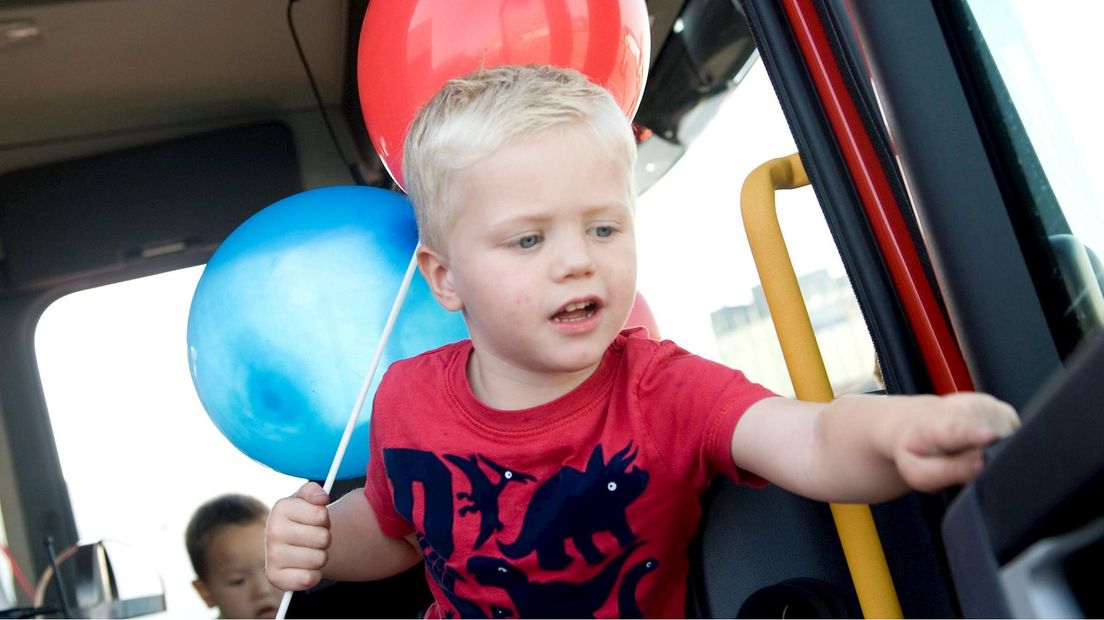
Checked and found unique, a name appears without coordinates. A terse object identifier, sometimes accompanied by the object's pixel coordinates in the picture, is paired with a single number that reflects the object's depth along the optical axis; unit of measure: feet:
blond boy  3.66
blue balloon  5.87
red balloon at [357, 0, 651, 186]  5.28
